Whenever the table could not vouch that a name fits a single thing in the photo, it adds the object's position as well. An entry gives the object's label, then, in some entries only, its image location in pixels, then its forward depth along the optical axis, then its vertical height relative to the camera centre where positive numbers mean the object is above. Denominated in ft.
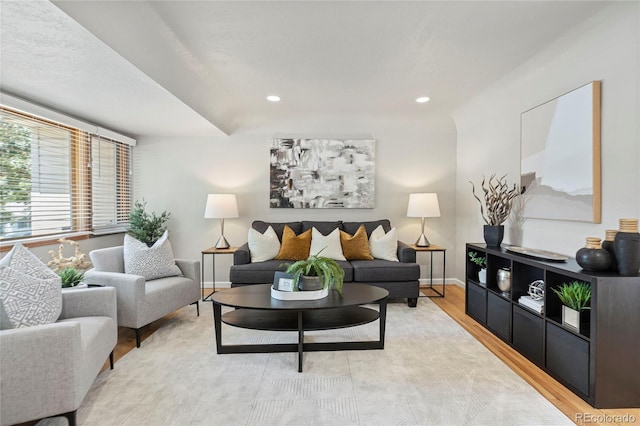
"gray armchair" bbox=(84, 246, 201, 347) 9.32 -2.33
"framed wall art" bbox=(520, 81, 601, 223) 8.18 +1.41
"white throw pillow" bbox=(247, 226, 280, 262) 13.80 -1.45
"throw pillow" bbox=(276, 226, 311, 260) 14.17 -1.52
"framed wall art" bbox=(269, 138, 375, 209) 16.30 +1.96
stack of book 8.30 -2.27
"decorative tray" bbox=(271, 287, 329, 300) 8.59 -2.09
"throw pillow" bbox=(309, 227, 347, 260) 14.10 -1.43
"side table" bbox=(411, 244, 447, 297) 14.40 -1.91
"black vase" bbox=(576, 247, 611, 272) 6.84 -0.95
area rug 6.25 -3.67
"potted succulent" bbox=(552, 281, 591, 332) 7.06 -1.84
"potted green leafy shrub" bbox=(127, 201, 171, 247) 15.17 -0.75
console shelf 6.50 -2.62
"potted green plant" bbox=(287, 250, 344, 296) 8.73 -1.62
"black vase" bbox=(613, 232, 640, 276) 6.53 -0.77
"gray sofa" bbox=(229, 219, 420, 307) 12.97 -2.40
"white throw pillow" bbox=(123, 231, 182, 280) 10.92 -1.62
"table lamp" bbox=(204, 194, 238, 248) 14.82 +0.05
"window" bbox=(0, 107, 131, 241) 10.07 +1.00
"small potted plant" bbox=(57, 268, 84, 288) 8.52 -1.71
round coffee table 8.23 -2.74
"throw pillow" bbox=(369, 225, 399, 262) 14.02 -1.45
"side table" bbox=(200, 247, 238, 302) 14.01 -1.71
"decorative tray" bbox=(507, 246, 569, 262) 8.39 -1.10
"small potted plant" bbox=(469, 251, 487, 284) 11.21 -1.76
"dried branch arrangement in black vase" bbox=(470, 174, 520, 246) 11.12 +0.00
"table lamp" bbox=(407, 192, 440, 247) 15.10 +0.15
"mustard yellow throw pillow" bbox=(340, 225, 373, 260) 14.21 -1.51
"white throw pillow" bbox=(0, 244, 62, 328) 6.07 -1.51
